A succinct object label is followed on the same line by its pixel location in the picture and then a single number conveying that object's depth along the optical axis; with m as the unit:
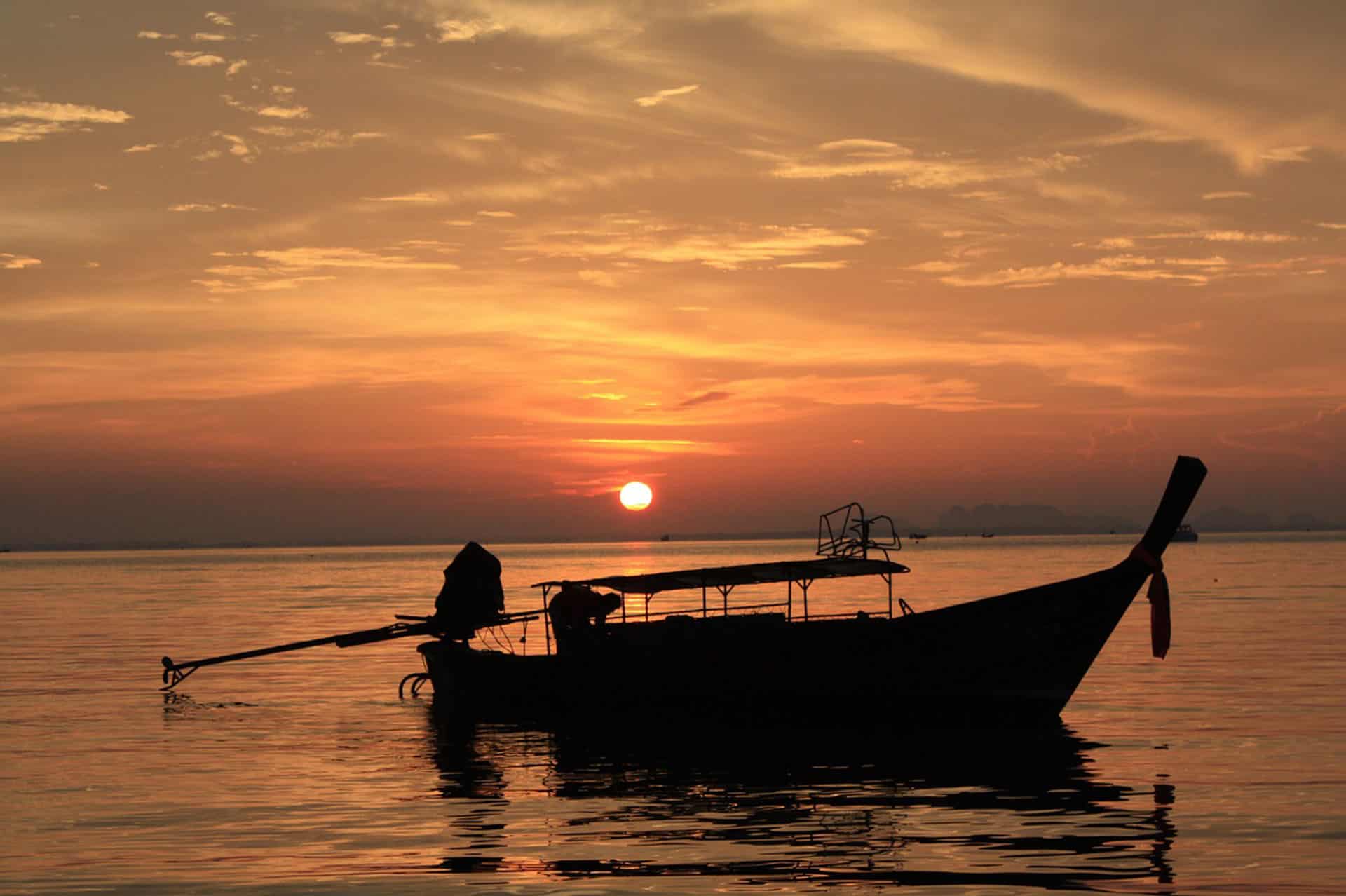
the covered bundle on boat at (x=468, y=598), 42.56
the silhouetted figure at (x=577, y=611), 39.66
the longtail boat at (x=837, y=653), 34.81
